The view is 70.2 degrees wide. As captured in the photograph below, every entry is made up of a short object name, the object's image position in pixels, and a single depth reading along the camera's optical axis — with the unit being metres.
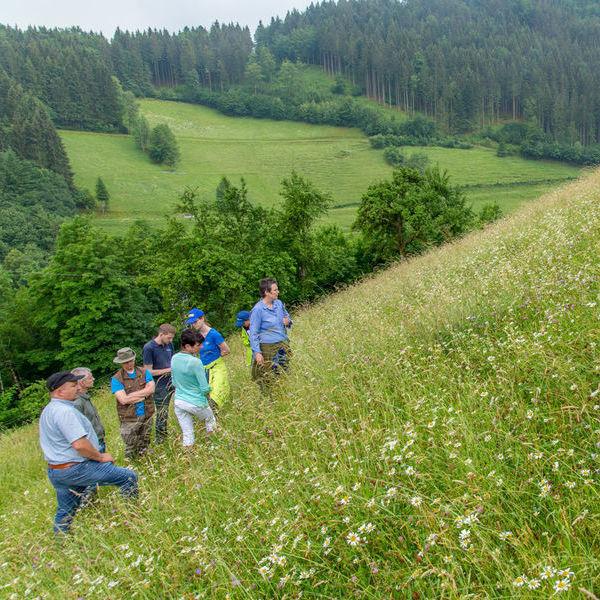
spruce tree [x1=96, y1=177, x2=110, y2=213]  82.06
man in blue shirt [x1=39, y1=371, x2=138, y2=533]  4.70
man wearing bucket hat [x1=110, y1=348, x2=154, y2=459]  6.61
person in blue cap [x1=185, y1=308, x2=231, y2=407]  6.47
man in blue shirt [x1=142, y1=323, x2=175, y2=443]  7.31
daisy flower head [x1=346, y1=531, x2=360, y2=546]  2.40
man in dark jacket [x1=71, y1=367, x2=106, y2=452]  6.03
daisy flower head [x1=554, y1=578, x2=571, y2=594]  1.82
